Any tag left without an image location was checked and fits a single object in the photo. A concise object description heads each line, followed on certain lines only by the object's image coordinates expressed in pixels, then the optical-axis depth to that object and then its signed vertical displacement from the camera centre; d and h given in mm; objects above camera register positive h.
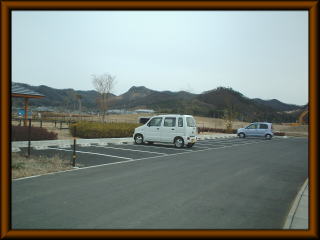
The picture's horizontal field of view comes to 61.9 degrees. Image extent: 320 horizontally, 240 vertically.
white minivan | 16375 -668
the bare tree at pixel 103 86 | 39312 +5017
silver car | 30328 -1202
